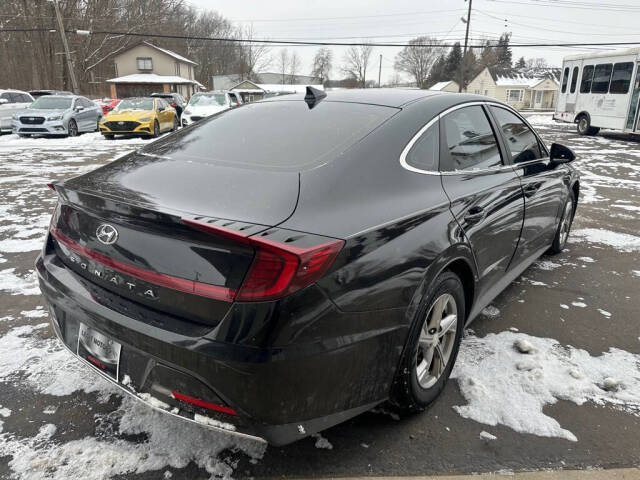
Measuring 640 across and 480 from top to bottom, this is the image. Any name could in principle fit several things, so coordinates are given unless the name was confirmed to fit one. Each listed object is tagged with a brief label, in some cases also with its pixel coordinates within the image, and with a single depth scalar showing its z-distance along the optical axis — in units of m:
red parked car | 25.38
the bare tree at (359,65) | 89.68
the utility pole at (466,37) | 40.25
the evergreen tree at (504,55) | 88.38
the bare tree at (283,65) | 107.73
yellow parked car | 15.94
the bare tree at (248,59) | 75.72
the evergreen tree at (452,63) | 75.38
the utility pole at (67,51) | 26.95
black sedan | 1.61
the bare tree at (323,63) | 102.31
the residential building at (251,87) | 62.09
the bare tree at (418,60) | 84.38
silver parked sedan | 15.69
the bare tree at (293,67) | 108.56
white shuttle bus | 15.55
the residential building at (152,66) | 53.34
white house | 65.25
